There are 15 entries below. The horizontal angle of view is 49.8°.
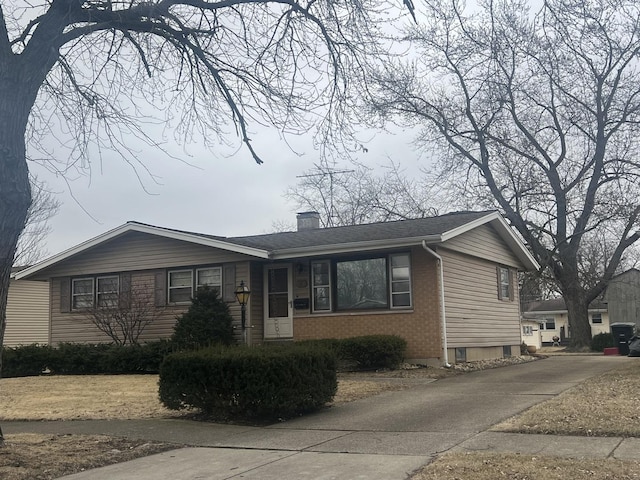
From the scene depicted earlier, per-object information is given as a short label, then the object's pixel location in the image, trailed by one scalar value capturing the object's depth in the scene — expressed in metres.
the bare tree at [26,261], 37.48
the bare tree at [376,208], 34.88
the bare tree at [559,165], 28.11
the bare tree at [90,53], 7.12
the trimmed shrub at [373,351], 15.53
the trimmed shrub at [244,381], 9.30
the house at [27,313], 30.14
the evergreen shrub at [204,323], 17.22
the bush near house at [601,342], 30.47
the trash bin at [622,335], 22.80
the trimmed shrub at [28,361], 18.39
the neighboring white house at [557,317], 57.78
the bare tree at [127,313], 19.08
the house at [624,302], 53.50
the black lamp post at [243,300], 17.17
